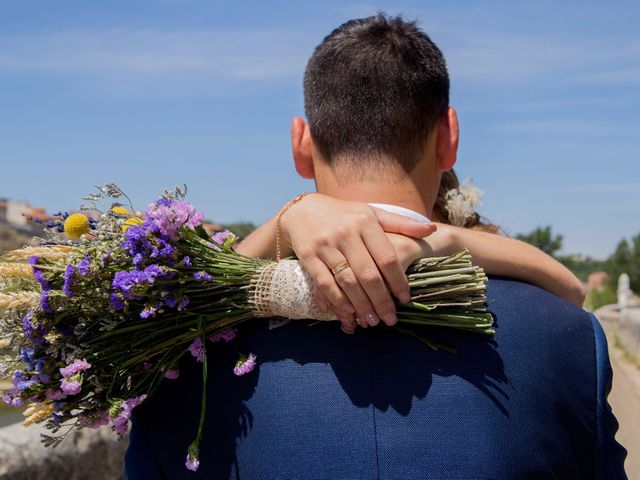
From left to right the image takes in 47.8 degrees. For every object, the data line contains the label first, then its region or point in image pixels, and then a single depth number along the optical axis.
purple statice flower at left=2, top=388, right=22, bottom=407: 1.73
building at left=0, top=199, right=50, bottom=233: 43.77
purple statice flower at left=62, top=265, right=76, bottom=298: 1.65
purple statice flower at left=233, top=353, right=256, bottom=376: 1.75
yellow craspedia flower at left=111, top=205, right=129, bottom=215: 1.84
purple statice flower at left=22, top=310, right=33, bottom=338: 1.71
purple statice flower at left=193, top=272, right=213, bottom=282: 1.75
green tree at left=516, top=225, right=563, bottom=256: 58.22
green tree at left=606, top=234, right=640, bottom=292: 52.91
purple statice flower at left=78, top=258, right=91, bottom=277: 1.68
